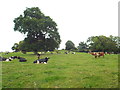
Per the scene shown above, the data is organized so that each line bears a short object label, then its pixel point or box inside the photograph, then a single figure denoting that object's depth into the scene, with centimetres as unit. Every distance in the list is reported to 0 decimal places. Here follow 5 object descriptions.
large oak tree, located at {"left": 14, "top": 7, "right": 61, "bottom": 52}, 3263
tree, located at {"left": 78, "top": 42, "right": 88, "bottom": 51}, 10683
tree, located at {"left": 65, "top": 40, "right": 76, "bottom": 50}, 10106
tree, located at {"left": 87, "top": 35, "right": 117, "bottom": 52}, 6389
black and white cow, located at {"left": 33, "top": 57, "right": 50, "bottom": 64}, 1367
